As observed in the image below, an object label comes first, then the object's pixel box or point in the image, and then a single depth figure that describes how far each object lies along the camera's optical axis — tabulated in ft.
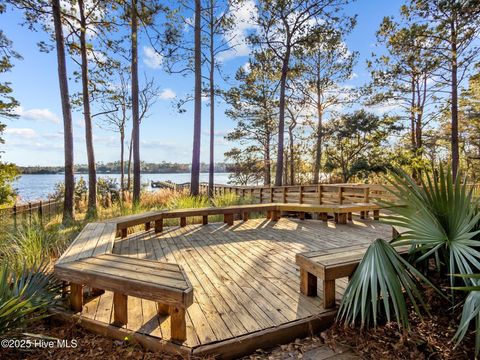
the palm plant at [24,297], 5.42
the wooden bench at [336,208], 18.24
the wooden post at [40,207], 20.54
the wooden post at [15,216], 13.26
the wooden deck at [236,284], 6.23
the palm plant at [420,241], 5.48
